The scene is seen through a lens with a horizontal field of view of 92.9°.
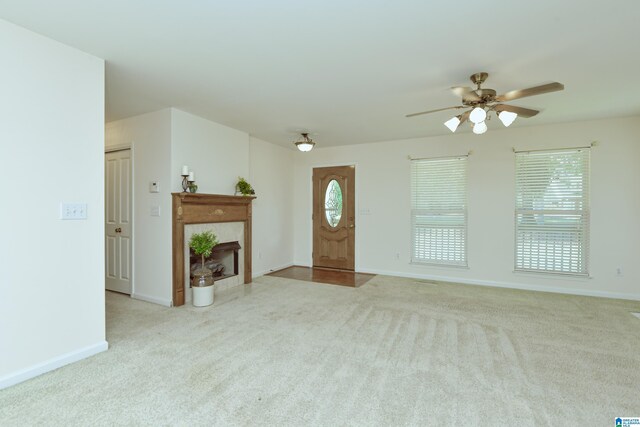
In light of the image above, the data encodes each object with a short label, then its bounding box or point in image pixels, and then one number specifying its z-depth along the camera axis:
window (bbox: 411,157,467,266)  5.19
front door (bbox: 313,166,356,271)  6.06
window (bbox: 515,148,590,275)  4.45
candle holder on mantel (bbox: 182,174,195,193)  3.88
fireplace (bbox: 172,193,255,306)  3.82
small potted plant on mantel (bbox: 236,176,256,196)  4.77
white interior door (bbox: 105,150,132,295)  4.22
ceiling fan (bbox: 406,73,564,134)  2.60
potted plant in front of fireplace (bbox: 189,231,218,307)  3.80
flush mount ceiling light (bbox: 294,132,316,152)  4.91
